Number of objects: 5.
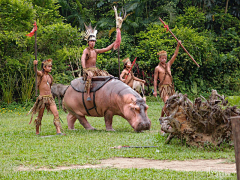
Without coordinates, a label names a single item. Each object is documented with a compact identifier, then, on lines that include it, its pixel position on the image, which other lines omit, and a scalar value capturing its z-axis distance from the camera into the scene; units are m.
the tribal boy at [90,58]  18.67
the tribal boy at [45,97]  16.81
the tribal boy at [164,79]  18.39
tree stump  12.15
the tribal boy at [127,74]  24.15
